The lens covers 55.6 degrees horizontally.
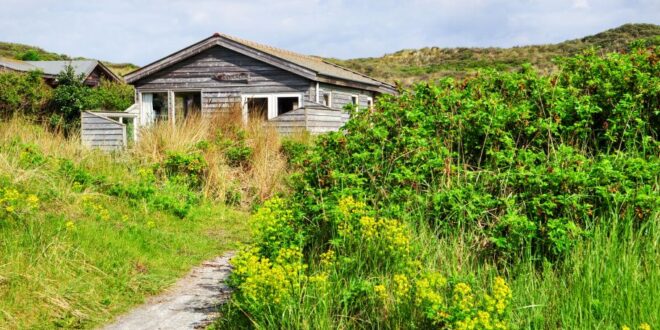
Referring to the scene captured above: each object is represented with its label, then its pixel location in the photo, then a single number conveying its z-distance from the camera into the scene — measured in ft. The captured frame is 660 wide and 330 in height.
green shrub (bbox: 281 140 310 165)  36.40
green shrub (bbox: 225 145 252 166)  36.65
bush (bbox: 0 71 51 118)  71.36
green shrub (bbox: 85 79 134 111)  78.12
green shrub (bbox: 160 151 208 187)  34.27
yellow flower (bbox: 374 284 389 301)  12.78
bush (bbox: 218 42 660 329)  13.50
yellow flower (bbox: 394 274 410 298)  12.53
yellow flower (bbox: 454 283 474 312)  11.43
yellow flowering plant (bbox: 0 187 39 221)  20.95
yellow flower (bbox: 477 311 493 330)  10.83
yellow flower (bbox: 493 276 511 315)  11.20
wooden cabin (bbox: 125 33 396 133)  66.44
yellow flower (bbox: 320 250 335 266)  14.29
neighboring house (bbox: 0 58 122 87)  98.99
